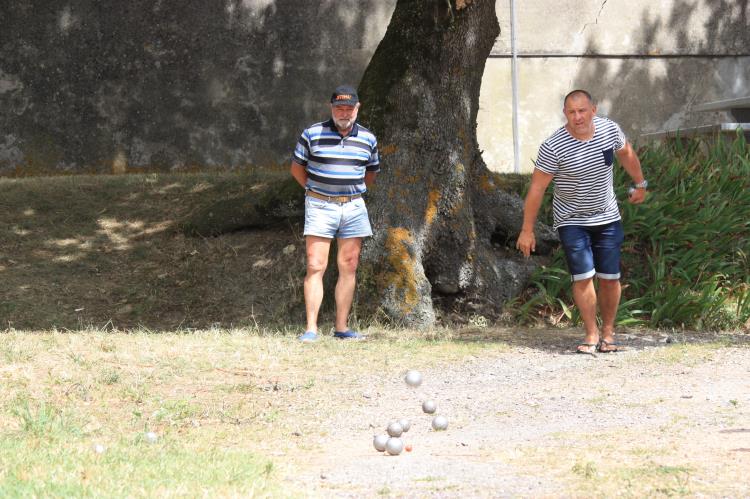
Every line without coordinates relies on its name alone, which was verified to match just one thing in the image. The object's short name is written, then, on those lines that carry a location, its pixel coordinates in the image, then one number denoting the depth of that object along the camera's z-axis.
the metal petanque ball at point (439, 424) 10.65
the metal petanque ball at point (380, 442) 9.70
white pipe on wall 29.92
